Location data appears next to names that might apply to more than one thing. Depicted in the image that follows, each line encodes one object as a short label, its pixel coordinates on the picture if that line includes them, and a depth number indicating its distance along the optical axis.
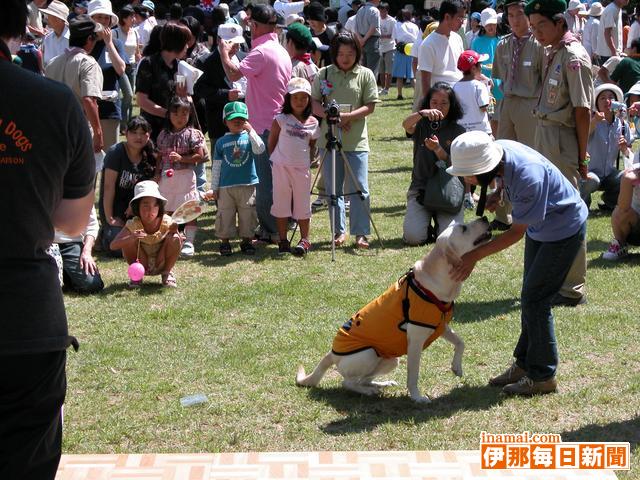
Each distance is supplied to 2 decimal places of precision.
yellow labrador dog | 5.02
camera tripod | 8.45
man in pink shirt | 8.91
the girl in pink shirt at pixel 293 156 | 8.48
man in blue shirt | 4.78
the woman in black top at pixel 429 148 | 8.52
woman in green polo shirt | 8.68
